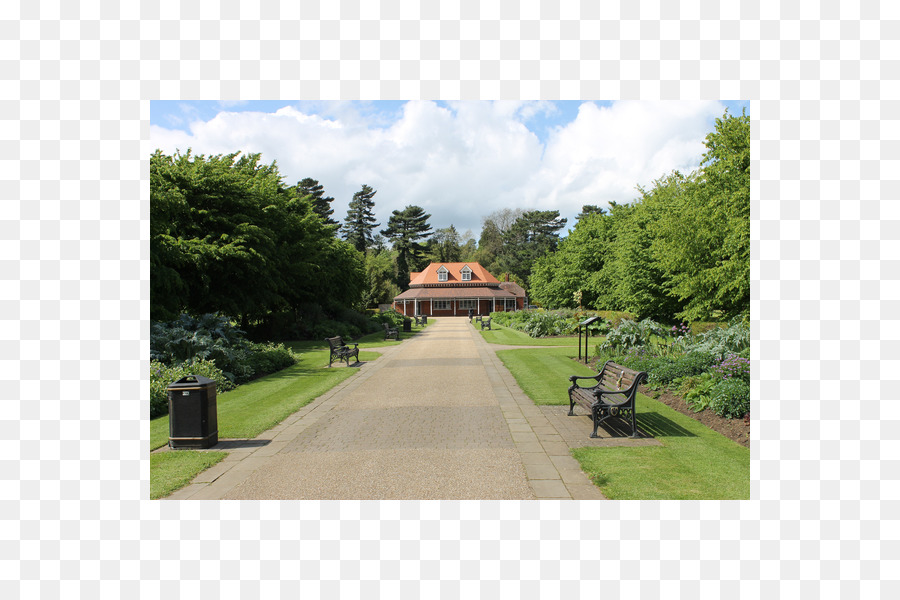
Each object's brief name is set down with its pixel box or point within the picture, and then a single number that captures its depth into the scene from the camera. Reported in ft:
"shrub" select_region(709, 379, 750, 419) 25.75
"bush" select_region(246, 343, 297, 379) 46.73
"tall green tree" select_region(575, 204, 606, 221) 268.41
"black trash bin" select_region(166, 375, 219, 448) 22.85
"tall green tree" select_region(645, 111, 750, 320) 53.21
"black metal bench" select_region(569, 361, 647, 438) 24.02
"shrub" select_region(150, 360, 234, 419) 32.22
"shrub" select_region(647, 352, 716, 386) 33.78
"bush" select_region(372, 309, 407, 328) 127.37
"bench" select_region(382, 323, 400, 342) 90.85
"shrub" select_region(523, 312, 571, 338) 93.66
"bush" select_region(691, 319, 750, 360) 34.83
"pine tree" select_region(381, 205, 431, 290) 281.74
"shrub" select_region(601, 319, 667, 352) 48.44
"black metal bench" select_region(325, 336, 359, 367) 52.37
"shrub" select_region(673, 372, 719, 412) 28.63
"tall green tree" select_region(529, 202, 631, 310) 116.47
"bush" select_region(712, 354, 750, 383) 28.76
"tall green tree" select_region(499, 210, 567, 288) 286.05
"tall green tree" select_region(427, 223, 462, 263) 303.07
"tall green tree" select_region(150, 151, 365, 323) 59.77
